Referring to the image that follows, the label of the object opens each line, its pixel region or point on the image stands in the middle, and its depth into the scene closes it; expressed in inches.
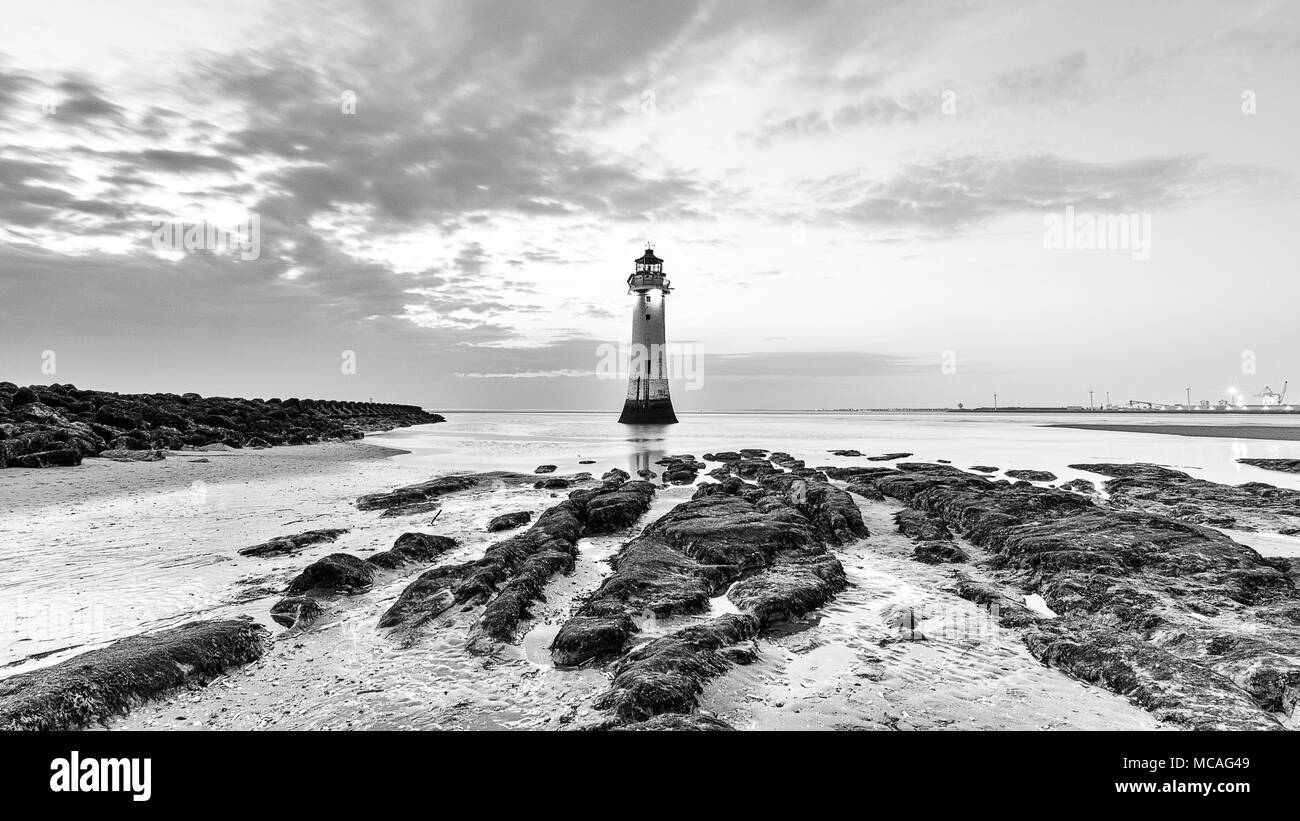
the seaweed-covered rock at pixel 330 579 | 283.6
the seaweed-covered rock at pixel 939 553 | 353.1
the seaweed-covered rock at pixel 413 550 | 327.0
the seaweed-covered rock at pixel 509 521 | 447.8
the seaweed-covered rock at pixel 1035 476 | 766.5
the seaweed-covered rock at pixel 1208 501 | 454.0
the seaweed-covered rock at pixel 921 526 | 414.3
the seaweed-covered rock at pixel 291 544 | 359.3
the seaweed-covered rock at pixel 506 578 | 240.4
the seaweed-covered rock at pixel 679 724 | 145.1
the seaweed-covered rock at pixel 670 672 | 161.8
